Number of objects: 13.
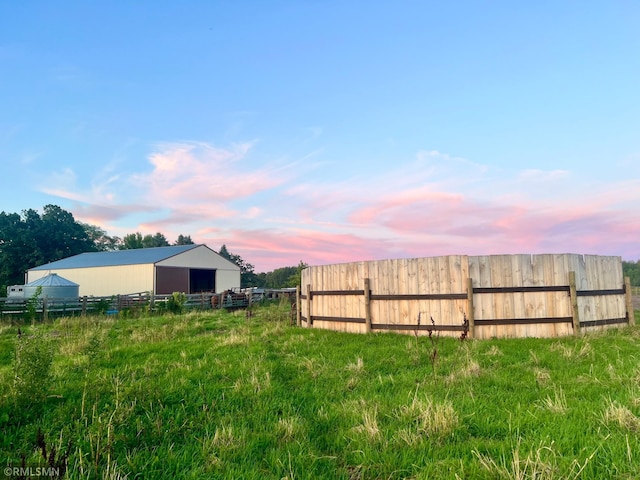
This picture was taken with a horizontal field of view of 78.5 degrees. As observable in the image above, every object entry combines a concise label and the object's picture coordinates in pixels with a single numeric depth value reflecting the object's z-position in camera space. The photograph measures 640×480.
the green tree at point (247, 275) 67.38
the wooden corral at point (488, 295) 10.08
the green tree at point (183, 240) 96.85
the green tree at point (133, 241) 79.06
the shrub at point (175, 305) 22.95
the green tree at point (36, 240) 60.75
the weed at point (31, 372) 4.90
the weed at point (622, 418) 3.81
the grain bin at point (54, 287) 30.24
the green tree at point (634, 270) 49.48
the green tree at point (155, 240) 88.69
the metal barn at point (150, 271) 39.25
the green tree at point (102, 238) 98.58
